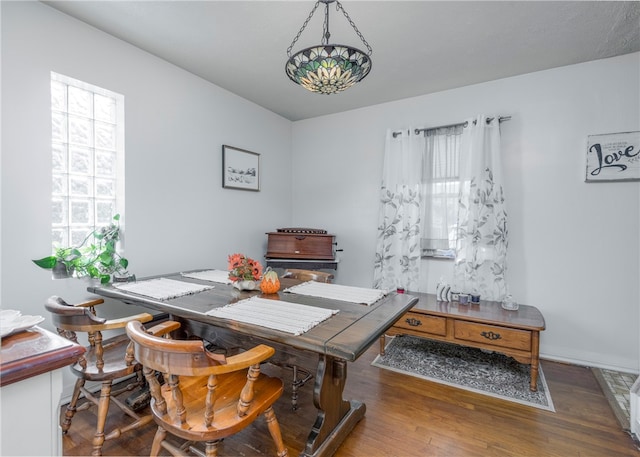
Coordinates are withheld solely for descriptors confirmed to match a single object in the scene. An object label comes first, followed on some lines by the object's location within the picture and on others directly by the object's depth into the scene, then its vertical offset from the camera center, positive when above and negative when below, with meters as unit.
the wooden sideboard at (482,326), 2.34 -0.80
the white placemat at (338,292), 1.89 -0.43
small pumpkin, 2.00 -0.37
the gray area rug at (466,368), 2.29 -1.20
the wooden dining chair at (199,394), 1.13 -0.75
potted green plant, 2.06 -0.24
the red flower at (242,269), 2.09 -0.29
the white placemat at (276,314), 1.42 -0.44
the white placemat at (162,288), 1.94 -0.42
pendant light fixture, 1.54 +0.83
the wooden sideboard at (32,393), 0.73 -0.42
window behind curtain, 3.21 +0.39
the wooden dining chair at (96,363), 1.53 -0.74
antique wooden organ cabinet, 3.37 -0.26
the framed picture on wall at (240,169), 3.30 +0.64
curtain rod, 2.96 +1.04
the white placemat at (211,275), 2.40 -0.41
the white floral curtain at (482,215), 2.94 +0.12
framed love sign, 2.54 +0.60
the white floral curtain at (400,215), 3.34 +0.13
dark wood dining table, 1.30 -0.47
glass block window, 2.20 +0.50
